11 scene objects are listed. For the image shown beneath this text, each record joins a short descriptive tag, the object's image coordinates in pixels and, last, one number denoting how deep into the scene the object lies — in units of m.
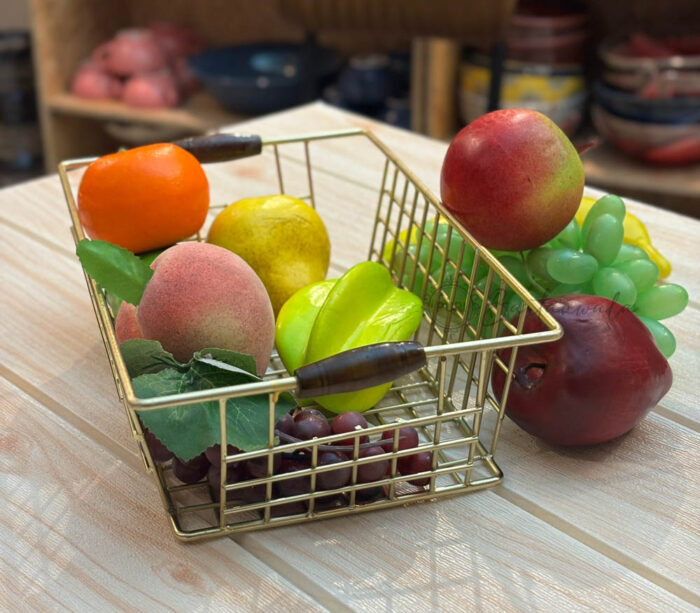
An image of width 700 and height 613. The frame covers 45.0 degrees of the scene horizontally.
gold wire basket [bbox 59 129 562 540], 0.42
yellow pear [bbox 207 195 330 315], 0.61
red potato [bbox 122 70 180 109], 1.95
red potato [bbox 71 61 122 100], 2.02
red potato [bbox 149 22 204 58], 2.05
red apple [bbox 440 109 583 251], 0.56
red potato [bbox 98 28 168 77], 1.94
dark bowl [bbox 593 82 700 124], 1.46
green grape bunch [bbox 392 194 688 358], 0.55
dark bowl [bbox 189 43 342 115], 1.74
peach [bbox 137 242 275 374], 0.48
